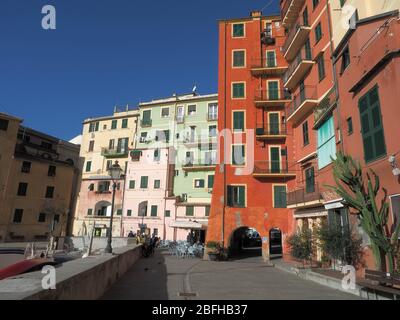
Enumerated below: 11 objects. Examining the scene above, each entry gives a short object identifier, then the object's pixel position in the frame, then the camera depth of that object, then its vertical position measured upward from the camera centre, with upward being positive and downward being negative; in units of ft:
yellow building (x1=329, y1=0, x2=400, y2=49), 43.90 +35.40
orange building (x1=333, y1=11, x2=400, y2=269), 35.40 +17.30
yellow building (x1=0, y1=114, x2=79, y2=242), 131.75 +19.19
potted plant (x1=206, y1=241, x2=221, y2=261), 76.48 -4.02
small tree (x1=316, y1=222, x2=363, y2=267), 42.16 -1.08
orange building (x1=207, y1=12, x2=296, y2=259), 80.69 +26.31
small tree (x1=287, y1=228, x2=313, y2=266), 51.19 -1.66
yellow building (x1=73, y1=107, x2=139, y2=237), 147.54 +33.79
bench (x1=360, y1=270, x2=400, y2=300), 28.81 -4.57
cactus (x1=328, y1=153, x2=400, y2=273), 34.99 +3.71
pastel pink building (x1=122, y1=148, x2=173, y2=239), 133.69 +16.85
